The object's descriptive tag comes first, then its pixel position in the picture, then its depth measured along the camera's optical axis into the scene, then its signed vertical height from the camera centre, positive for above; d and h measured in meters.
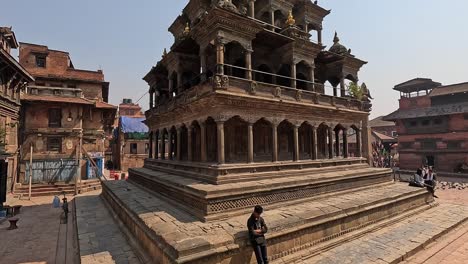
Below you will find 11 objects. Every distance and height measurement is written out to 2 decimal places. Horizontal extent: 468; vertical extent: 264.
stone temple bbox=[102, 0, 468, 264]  8.52 -1.14
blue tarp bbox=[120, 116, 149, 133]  39.88 +3.81
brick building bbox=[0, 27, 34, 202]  16.95 +3.63
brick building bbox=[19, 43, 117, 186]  23.44 +2.03
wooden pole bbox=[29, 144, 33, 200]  20.98 -2.35
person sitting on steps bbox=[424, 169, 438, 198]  15.66 -2.41
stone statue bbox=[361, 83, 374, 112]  22.11 +4.54
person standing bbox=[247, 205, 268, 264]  7.02 -2.50
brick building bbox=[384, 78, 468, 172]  34.09 +2.80
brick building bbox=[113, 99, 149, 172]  38.81 +0.93
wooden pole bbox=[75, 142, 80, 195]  24.25 -1.04
